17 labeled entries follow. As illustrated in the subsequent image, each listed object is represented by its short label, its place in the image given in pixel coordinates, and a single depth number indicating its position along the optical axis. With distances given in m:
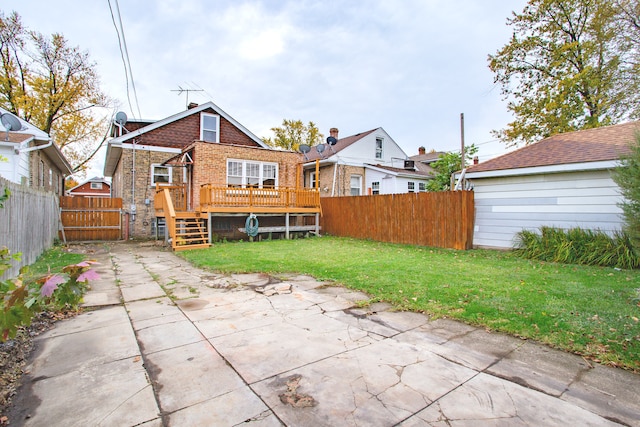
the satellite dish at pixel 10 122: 9.24
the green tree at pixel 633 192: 4.55
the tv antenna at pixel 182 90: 17.23
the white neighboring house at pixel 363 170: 19.64
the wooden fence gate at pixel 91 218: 13.26
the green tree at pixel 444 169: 18.72
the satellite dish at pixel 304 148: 15.57
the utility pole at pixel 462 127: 15.49
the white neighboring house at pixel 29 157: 9.50
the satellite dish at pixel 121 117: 14.74
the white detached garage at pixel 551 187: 7.88
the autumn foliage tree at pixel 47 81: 18.70
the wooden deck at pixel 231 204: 11.36
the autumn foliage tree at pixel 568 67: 14.84
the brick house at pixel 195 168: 13.35
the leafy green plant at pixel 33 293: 1.97
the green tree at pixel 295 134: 37.44
